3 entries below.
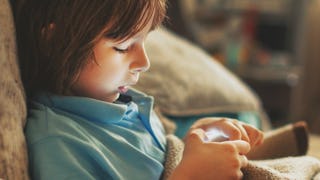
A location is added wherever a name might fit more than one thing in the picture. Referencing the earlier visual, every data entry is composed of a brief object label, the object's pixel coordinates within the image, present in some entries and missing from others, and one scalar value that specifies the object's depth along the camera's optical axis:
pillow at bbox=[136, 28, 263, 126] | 1.27
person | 0.66
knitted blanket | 0.70
